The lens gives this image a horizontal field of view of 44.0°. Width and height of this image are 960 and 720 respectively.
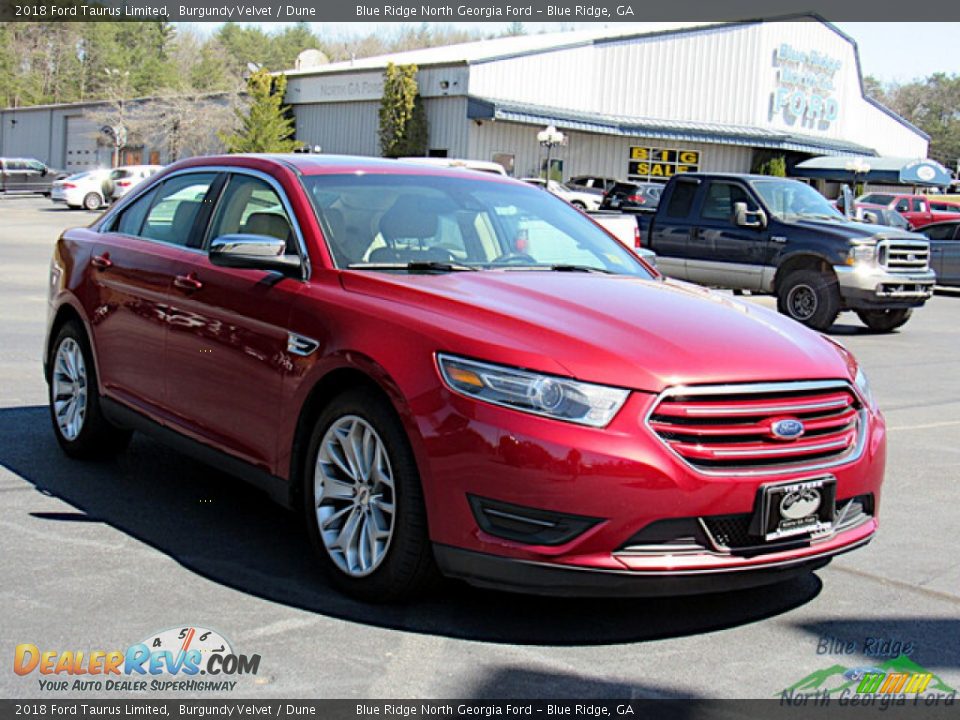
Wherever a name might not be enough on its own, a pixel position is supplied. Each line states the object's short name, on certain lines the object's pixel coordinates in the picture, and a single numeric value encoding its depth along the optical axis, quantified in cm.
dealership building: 4384
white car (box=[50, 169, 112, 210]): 4409
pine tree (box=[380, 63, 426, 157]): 4397
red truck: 3669
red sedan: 391
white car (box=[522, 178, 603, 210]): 3842
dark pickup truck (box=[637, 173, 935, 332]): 1574
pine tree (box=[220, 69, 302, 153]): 4788
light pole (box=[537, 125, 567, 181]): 3891
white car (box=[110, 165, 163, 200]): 4034
